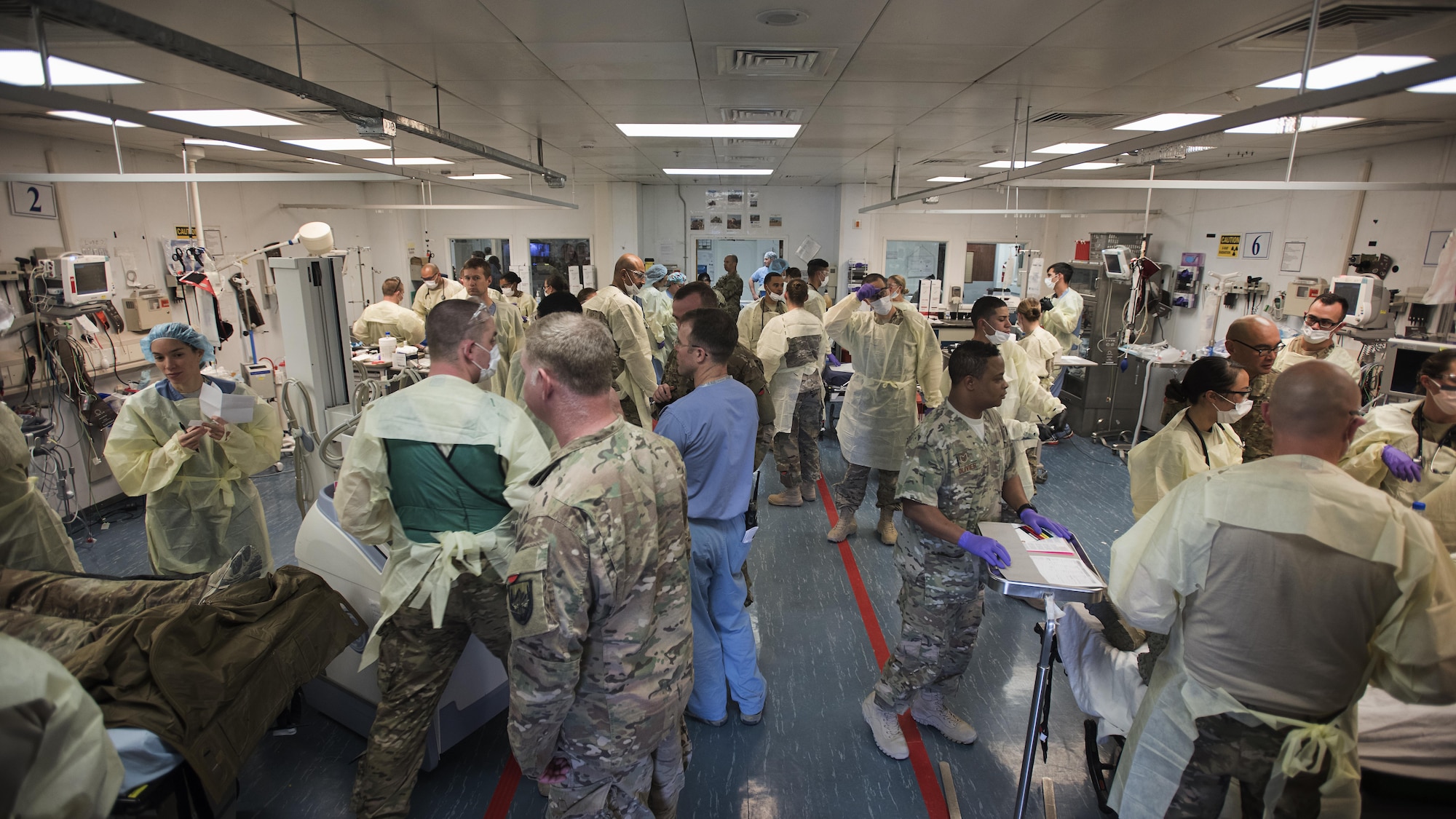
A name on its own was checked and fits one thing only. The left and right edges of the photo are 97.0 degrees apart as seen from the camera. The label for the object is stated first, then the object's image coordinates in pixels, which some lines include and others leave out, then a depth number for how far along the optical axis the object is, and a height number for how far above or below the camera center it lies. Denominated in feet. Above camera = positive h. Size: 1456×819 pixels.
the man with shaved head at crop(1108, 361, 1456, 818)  4.82 -2.59
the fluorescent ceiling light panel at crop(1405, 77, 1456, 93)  5.67 +1.77
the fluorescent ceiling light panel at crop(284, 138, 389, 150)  20.93 +4.06
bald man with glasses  10.16 -1.34
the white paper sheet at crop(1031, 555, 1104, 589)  6.33 -2.97
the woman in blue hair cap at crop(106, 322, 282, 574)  8.79 -2.62
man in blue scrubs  7.86 -2.78
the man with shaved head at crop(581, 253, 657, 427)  15.71 -1.82
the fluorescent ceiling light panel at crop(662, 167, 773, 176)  30.50 +4.72
